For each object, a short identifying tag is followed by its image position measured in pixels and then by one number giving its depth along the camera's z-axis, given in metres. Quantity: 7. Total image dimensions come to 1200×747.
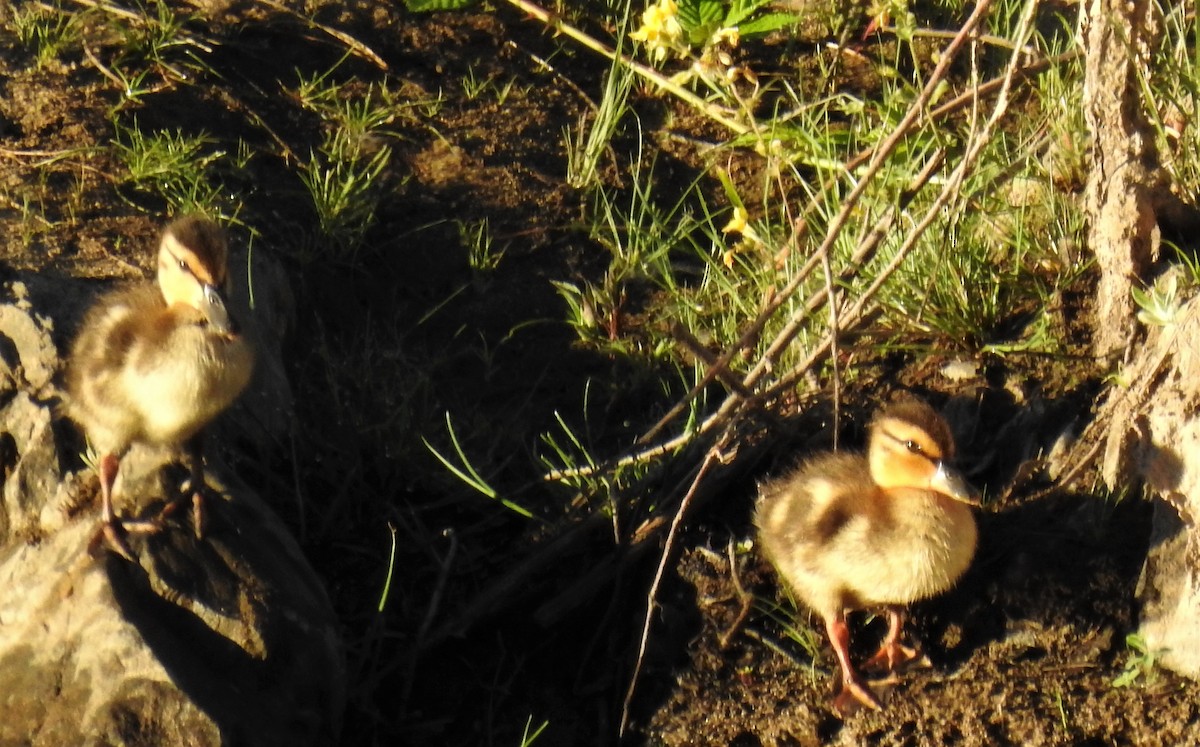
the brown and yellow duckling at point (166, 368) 3.98
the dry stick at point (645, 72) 6.04
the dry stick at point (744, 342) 4.03
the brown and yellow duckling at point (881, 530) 4.02
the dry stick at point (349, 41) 6.28
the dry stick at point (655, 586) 4.18
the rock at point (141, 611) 3.62
